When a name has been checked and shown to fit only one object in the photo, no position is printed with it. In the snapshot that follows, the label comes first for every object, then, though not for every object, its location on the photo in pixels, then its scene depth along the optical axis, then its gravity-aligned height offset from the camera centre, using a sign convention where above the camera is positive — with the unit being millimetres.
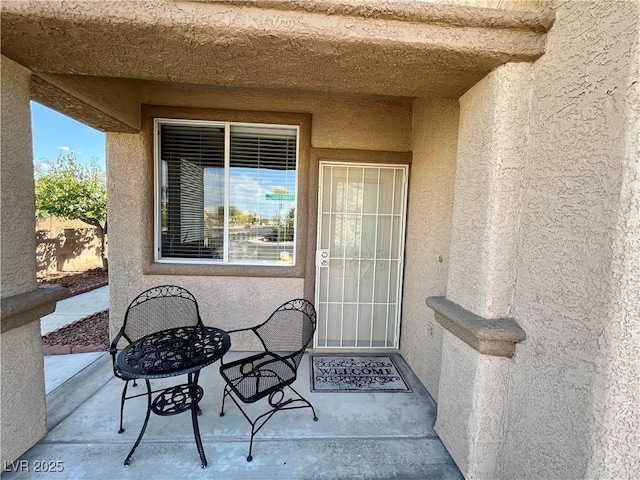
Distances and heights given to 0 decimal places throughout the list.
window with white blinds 3365 +339
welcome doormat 2795 -1741
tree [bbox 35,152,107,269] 7336 +613
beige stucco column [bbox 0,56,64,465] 1742 -502
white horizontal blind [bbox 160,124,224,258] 3359 +370
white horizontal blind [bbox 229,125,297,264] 3402 +347
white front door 3447 -402
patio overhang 1419 +1039
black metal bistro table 1862 -1085
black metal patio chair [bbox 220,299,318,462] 2051 -1273
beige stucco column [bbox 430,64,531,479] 1645 -178
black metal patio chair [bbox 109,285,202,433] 2668 -1052
